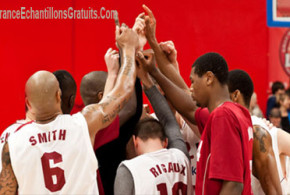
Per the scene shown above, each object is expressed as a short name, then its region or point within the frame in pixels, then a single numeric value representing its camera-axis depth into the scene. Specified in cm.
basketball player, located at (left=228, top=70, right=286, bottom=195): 680
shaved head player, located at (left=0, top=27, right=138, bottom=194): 557
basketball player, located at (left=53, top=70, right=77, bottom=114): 748
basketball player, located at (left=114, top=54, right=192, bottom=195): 621
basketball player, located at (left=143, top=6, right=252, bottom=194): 565
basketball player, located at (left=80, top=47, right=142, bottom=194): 689
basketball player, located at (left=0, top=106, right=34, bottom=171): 692
